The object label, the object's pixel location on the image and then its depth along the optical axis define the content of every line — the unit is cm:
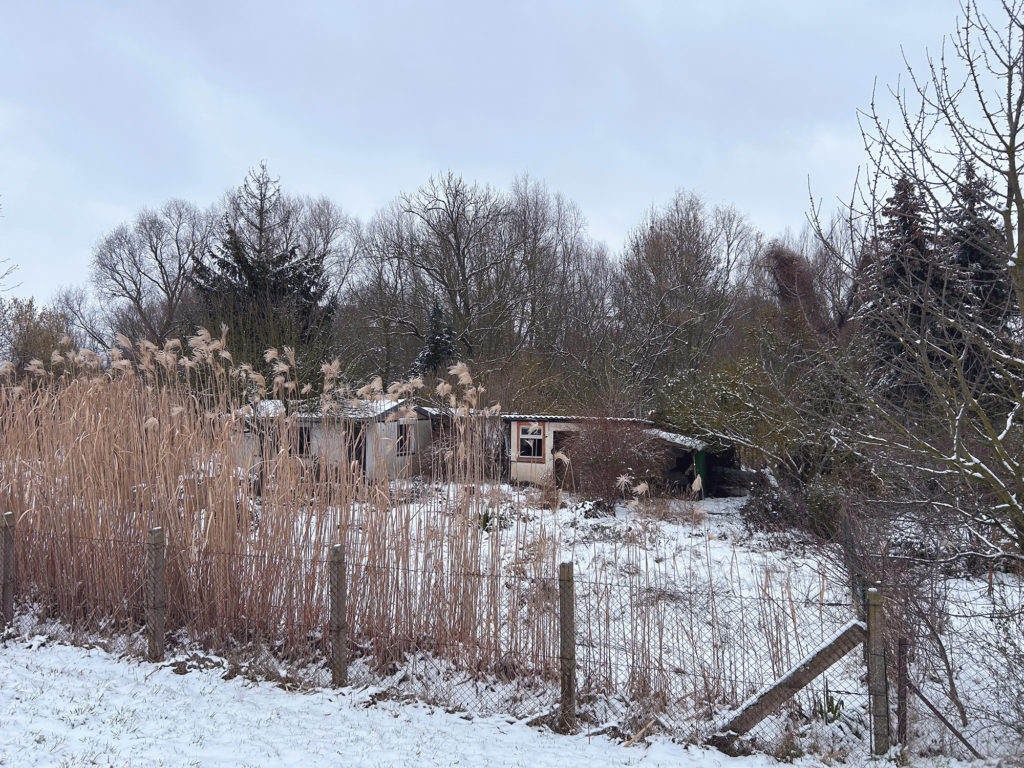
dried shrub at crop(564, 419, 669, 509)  1209
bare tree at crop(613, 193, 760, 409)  2138
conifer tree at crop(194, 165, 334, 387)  1519
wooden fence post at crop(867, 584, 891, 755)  362
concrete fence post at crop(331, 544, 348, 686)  438
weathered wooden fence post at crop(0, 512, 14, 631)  520
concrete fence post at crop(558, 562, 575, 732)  398
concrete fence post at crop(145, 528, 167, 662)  469
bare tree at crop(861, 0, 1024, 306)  349
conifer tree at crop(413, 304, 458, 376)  2175
